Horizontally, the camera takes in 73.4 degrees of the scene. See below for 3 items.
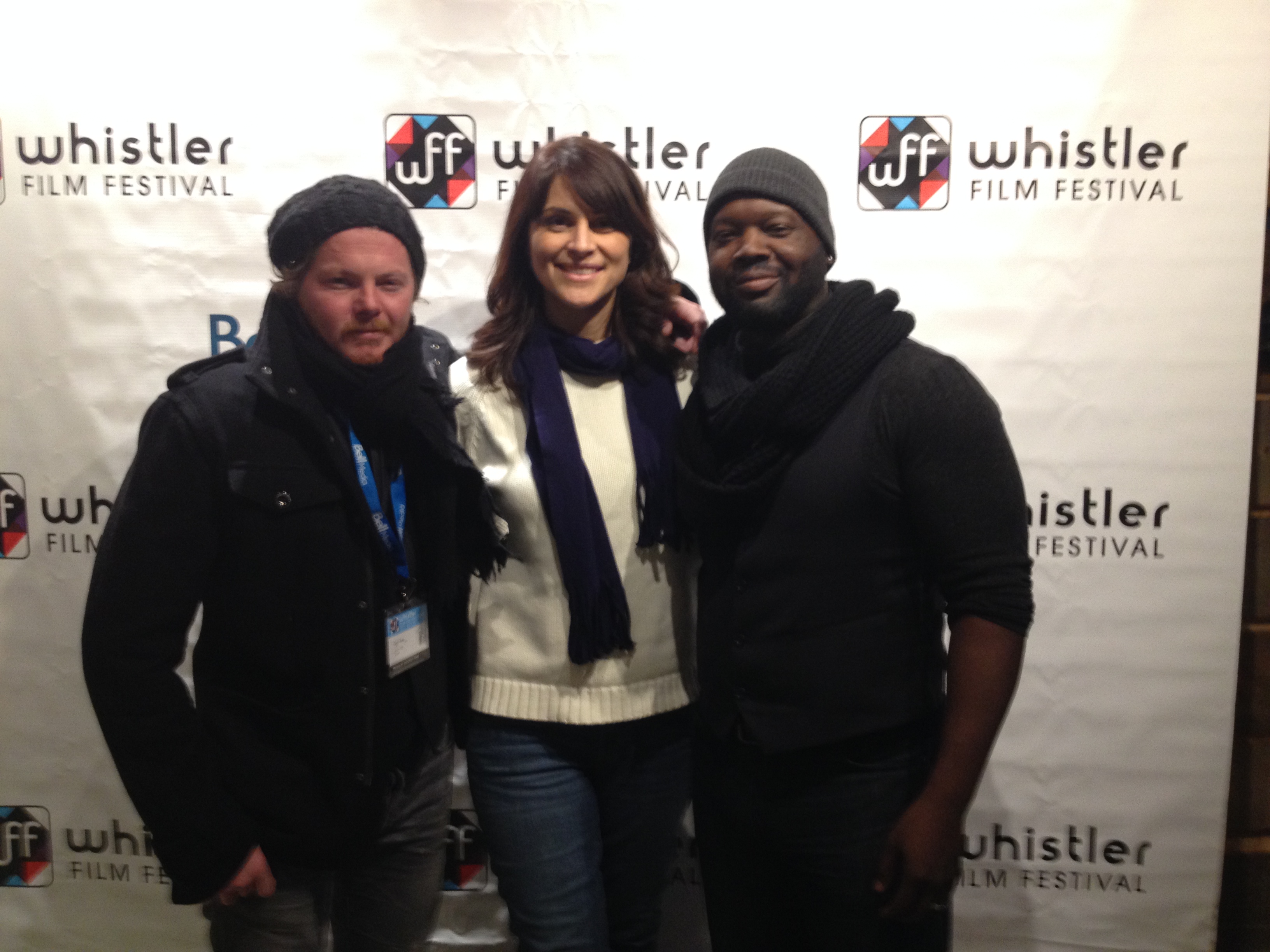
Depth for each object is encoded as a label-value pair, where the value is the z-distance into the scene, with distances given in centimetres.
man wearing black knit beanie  120
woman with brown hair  142
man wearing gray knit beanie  114
